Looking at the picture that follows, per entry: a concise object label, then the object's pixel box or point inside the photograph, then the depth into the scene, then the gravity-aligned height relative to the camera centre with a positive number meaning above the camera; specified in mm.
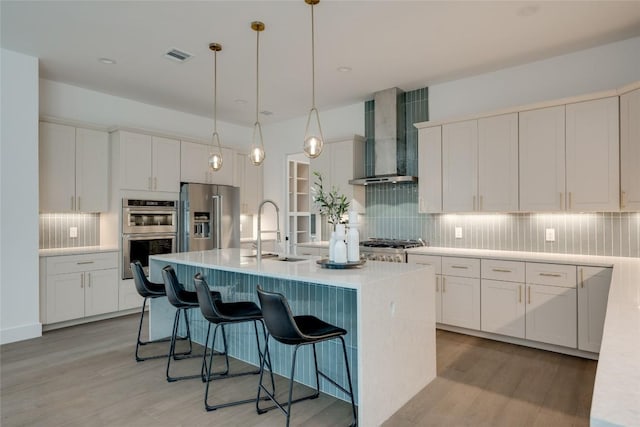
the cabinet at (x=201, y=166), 5543 +734
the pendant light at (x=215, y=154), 3689 +611
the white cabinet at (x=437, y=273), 4123 -640
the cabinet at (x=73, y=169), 4406 +559
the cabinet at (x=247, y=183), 6395 +535
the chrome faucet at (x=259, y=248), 3095 -279
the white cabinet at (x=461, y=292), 3885 -815
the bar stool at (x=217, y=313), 2518 -680
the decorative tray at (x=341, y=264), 2646 -353
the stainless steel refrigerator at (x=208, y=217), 5402 -38
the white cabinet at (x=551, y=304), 3346 -817
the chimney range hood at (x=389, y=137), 4887 +1000
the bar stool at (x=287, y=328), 2066 -651
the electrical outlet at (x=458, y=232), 4535 -224
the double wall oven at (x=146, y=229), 4840 -195
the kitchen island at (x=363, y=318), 2215 -704
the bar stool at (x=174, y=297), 2967 -652
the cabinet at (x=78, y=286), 4188 -821
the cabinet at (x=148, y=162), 4871 +705
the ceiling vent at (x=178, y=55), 3838 +1635
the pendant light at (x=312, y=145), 3121 +570
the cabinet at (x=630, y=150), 3188 +534
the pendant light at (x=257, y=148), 3283 +599
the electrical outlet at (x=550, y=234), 3923 -214
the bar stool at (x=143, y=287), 3361 -641
